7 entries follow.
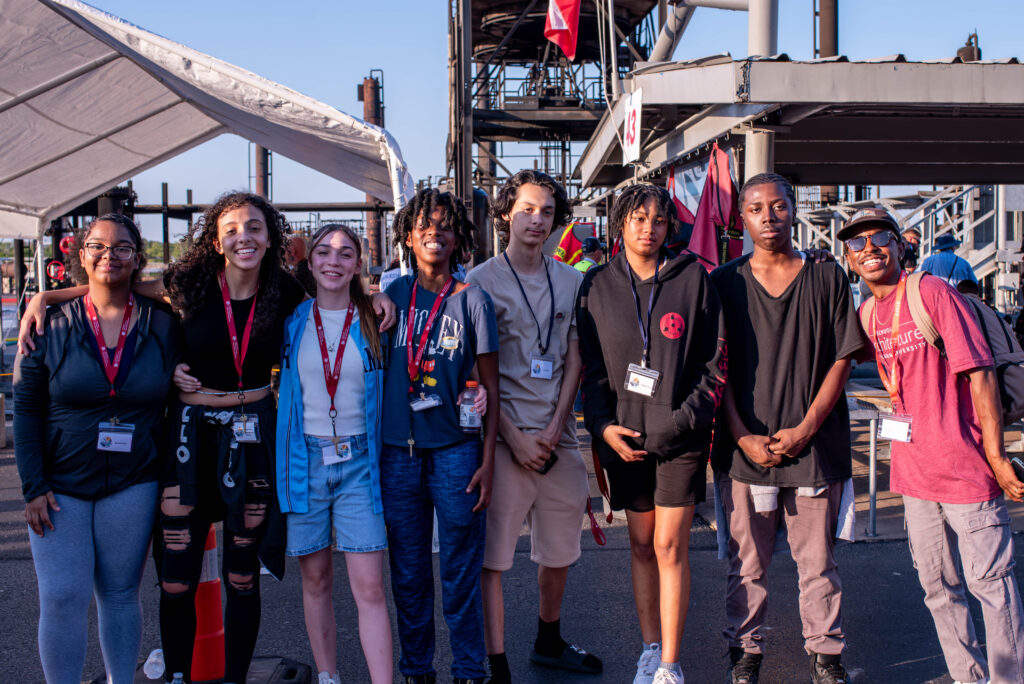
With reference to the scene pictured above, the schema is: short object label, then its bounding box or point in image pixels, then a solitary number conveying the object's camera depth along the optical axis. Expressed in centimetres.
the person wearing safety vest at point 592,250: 963
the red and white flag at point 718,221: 616
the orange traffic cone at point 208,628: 337
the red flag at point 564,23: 1005
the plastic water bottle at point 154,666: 348
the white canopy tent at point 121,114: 547
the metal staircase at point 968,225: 1503
